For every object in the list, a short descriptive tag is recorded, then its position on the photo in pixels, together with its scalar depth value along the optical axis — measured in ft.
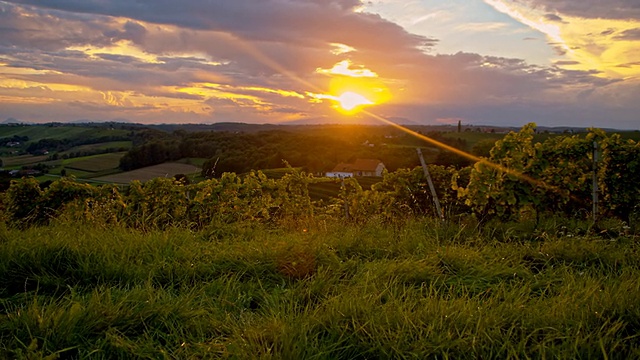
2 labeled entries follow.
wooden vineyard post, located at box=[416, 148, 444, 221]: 20.77
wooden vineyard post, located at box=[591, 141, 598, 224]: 24.02
